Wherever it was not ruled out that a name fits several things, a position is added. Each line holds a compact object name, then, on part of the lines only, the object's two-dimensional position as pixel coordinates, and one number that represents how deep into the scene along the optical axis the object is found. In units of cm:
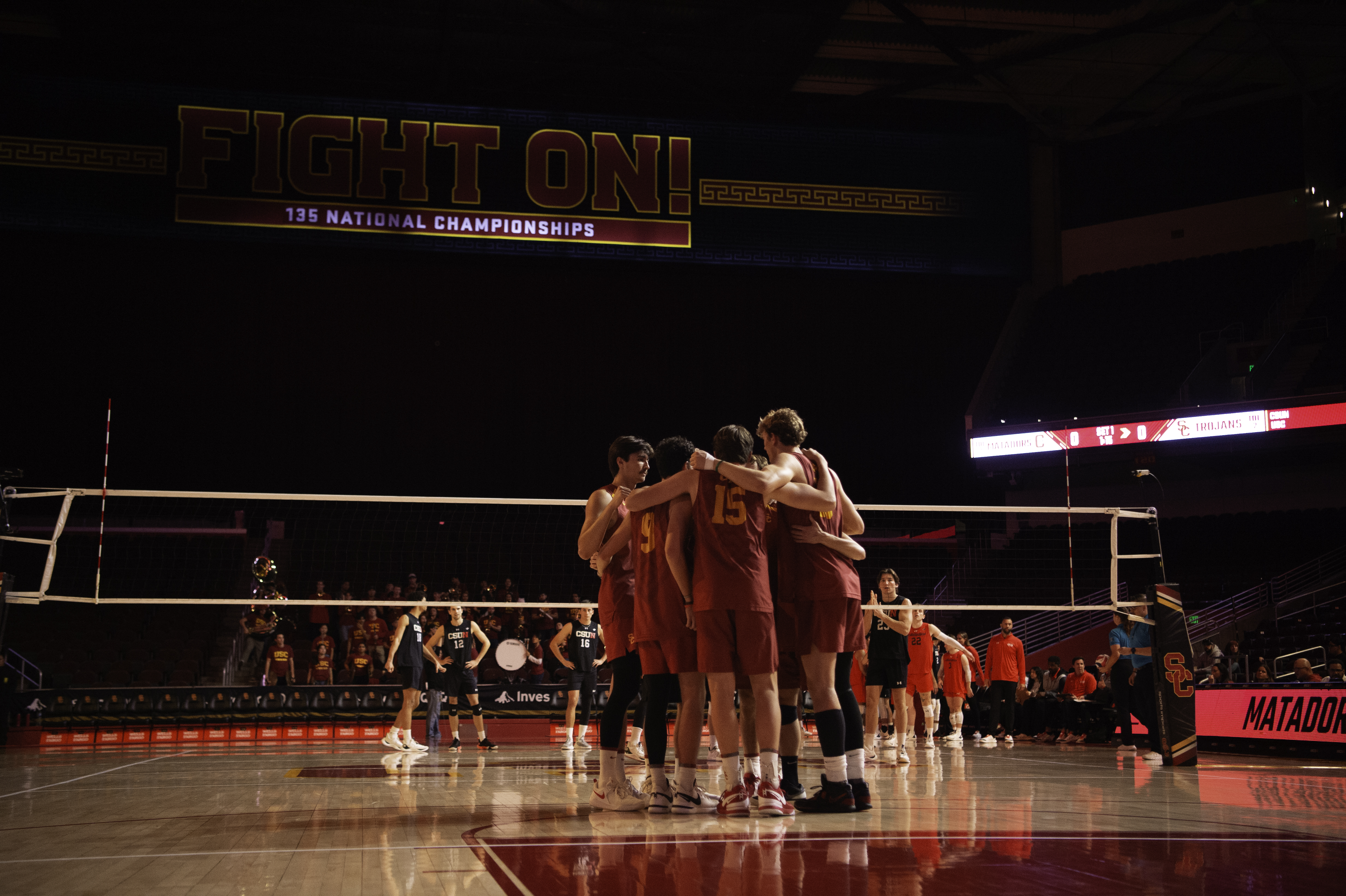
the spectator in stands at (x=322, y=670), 1661
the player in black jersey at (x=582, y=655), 1198
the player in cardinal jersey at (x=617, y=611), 533
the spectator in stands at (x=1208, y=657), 1478
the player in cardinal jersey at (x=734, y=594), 490
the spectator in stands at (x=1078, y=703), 1352
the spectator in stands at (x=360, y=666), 1658
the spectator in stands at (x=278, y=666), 1677
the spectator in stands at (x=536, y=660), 1739
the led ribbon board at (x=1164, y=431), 1966
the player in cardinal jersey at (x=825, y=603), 511
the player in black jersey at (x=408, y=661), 1040
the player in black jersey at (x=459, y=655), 1145
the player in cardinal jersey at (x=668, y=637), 503
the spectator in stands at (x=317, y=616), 1859
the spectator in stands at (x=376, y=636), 1730
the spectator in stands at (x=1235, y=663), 1520
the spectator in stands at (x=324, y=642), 1677
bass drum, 1723
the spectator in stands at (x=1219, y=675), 1437
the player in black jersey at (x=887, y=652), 970
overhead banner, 1758
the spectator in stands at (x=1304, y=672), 1213
